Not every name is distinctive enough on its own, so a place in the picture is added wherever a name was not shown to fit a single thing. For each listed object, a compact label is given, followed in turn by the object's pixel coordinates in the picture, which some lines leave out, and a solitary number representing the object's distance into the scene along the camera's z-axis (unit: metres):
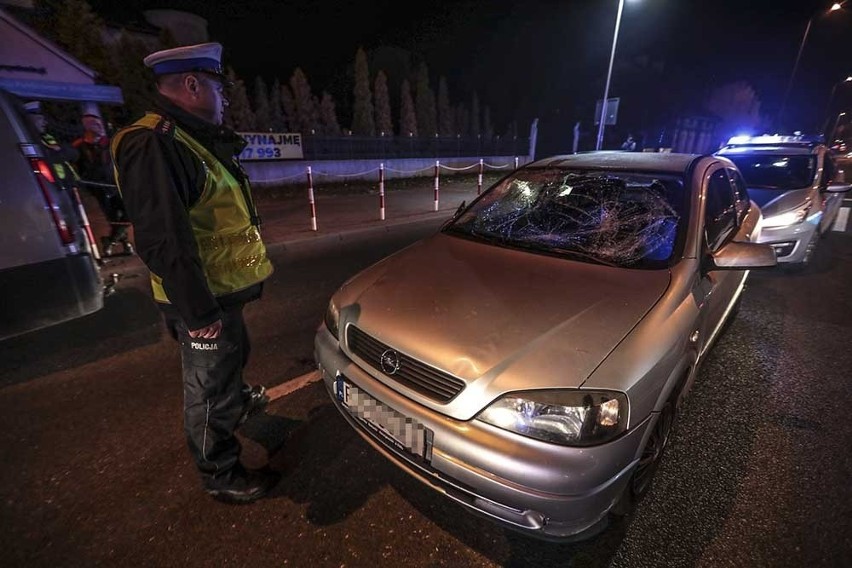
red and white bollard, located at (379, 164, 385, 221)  8.17
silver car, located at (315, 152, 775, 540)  1.50
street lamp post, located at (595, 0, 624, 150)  15.28
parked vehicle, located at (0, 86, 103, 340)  2.87
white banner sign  12.61
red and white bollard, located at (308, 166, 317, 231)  7.38
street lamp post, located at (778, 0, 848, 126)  21.66
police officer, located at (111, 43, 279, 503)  1.46
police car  4.92
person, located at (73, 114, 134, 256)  6.01
